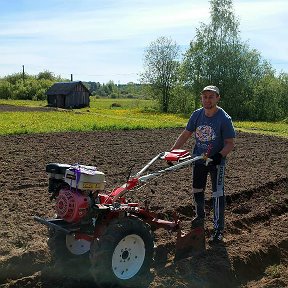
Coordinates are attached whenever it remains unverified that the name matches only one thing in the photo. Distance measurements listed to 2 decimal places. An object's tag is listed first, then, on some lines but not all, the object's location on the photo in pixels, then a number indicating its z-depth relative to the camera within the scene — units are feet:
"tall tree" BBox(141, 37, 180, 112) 128.34
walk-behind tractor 11.13
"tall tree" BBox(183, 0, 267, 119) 99.43
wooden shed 125.84
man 14.14
